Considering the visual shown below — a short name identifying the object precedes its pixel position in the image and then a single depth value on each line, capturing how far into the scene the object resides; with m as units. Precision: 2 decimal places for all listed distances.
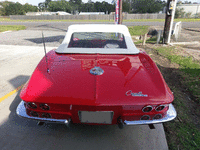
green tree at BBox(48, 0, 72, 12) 83.31
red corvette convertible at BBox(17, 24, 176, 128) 1.76
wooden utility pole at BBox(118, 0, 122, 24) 7.79
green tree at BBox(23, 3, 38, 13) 72.26
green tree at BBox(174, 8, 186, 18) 42.97
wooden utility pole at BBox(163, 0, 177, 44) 7.56
